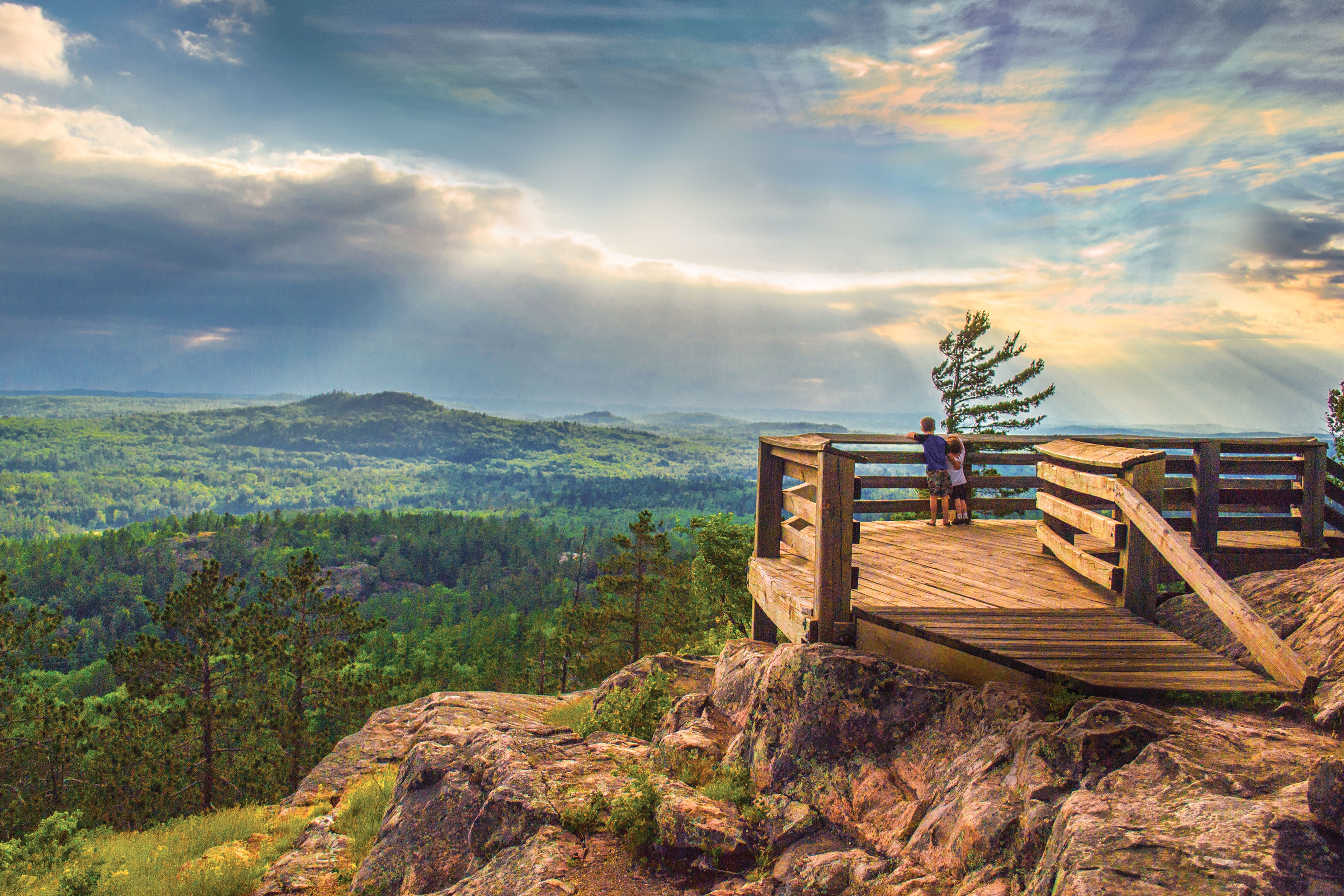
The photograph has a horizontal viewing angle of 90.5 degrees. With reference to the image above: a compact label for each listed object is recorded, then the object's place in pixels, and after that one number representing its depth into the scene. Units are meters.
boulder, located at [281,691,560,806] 12.22
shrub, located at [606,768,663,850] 5.97
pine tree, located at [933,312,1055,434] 37.91
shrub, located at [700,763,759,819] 6.31
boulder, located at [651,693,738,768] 7.47
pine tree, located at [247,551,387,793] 28.27
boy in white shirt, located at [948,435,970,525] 11.65
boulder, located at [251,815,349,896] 8.33
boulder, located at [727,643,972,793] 6.01
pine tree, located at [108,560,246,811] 25.70
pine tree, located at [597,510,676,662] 34.16
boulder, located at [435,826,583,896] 5.66
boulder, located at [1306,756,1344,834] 2.94
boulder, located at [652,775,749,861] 5.65
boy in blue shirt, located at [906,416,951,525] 11.09
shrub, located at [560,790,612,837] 6.34
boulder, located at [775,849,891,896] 4.70
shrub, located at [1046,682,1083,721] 4.89
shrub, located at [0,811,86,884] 12.75
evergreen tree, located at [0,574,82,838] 25.80
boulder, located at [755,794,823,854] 5.76
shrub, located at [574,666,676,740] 10.17
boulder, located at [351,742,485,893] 6.95
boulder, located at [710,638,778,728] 8.32
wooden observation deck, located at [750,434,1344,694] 5.59
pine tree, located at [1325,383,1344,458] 25.25
